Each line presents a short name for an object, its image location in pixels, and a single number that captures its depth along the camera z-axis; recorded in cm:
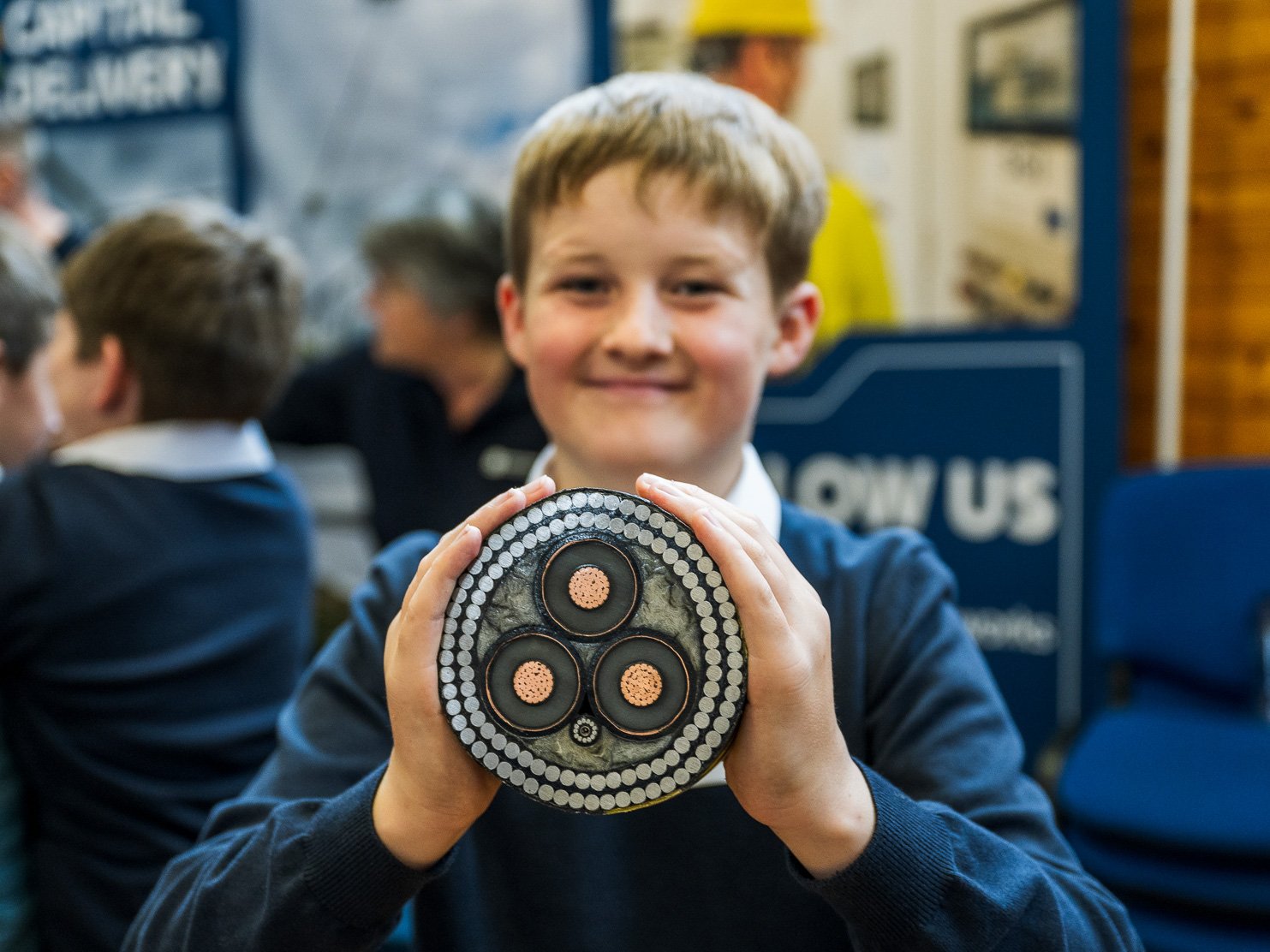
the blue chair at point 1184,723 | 161
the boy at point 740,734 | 66
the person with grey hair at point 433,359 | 239
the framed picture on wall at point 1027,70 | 229
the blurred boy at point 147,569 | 128
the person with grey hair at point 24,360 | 161
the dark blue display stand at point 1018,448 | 229
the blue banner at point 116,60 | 351
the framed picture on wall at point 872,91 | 248
